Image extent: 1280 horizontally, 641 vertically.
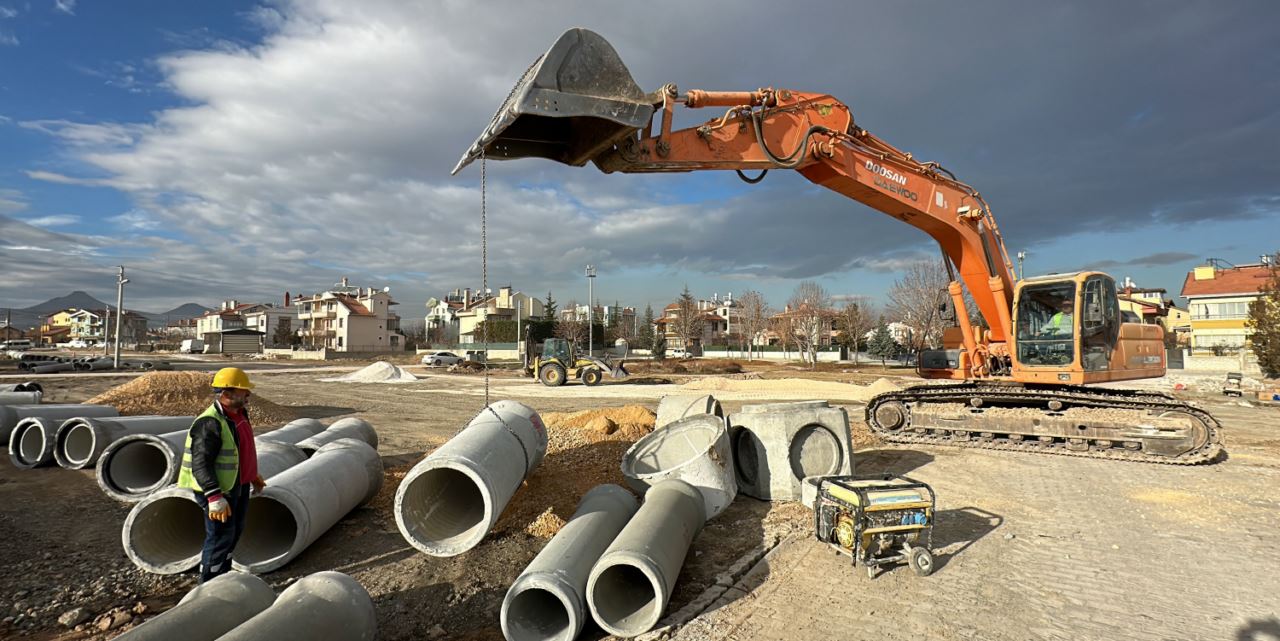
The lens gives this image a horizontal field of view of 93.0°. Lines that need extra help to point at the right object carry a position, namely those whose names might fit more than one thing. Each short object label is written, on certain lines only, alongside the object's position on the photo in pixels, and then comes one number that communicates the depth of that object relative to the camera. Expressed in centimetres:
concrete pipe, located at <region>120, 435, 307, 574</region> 519
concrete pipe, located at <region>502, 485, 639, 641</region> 414
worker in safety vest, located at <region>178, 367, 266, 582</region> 477
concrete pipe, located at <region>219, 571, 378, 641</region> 340
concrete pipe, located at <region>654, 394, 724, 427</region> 892
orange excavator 768
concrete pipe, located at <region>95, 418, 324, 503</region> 686
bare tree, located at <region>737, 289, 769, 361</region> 5822
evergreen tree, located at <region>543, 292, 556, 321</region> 6990
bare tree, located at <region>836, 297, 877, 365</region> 5291
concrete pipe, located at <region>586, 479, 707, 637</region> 426
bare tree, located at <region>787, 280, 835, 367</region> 4771
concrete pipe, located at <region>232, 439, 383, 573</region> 556
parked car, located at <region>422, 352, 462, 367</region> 4759
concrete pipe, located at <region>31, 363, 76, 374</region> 3409
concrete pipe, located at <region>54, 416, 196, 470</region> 893
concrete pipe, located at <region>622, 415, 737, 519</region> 673
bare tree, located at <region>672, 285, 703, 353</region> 5980
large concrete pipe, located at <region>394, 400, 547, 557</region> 505
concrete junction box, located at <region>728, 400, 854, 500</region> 741
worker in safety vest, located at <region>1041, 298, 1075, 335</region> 1010
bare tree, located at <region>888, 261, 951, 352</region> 3747
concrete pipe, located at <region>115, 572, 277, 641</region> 333
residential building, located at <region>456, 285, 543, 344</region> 7350
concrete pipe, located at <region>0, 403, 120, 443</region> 994
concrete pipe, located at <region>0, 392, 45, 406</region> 1256
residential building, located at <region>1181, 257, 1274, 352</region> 4497
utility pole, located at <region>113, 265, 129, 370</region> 3816
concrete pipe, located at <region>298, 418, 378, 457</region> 809
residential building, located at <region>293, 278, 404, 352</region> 7444
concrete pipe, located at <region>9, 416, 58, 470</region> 916
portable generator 515
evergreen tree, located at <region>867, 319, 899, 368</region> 5097
